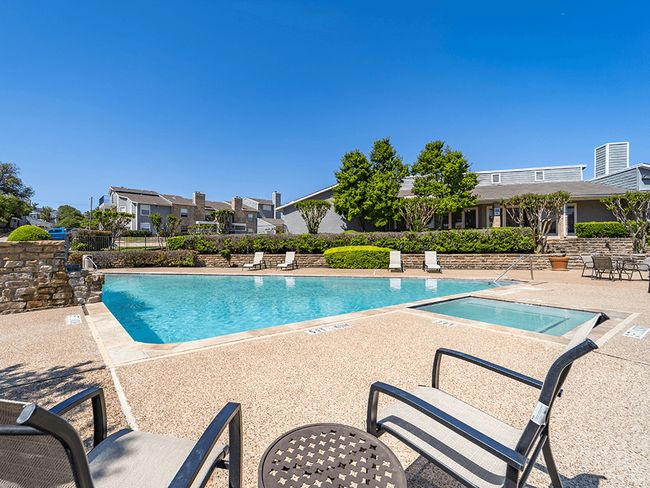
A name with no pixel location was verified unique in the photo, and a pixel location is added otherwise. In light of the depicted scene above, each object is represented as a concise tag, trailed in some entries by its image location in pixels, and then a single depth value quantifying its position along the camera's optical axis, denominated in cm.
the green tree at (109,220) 2509
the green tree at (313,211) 2389
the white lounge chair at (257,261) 1839
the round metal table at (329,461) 138
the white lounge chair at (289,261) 1779
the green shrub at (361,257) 1731
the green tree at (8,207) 4038
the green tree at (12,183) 4900
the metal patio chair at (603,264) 1168
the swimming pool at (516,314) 649
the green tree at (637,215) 1641
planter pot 1568
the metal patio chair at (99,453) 89
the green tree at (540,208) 1631
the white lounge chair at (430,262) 1572
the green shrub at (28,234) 742
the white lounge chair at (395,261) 1627
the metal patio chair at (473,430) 143
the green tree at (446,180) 2158
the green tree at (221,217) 2833
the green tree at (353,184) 2362
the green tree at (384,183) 2292
